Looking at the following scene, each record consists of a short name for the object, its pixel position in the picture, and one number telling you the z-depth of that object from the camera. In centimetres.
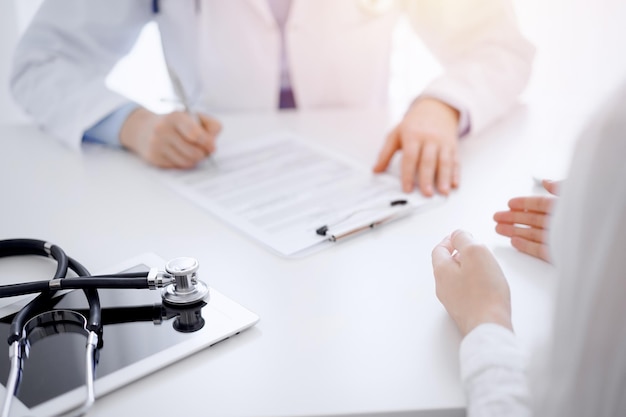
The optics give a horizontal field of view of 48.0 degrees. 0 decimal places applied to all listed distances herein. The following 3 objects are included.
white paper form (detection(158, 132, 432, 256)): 88
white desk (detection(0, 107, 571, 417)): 61
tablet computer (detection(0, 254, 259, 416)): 59
